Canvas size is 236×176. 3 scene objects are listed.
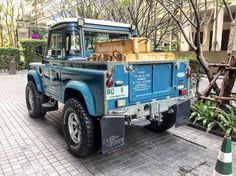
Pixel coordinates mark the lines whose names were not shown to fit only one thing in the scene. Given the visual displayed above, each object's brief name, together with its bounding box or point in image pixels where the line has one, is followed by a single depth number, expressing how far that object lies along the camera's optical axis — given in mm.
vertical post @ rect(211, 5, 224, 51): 12046
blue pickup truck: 2533
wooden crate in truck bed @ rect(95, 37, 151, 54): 2834
